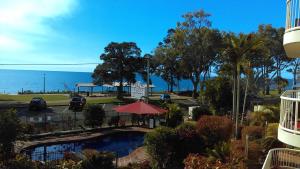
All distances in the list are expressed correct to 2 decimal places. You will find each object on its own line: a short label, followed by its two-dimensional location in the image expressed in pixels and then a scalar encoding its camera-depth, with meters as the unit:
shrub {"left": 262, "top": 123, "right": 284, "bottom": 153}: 11.40
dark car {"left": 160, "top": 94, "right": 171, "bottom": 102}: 32.12
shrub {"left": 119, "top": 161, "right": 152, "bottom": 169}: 10.40
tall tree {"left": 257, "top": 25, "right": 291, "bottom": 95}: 36.18
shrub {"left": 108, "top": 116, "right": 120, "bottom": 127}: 17.57
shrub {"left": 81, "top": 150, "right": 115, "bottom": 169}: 9.51
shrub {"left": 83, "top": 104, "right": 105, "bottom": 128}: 16.65
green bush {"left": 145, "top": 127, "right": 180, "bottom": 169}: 10.44
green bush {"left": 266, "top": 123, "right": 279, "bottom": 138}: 11.87
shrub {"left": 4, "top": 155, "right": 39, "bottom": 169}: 8.64
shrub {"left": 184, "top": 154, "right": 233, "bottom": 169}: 8.11
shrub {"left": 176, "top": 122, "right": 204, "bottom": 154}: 11.22
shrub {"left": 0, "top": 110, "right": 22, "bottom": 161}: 9.50
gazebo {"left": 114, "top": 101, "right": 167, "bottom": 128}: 15.79
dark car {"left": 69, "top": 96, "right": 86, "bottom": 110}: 24.62
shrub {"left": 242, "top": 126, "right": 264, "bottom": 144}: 12.81
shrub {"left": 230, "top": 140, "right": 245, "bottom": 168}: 8.67
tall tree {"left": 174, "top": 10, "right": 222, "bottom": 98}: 32.55
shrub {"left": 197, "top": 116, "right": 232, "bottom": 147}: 11.78
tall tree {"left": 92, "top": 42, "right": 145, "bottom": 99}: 32.67
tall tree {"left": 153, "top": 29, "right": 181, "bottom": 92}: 34.90
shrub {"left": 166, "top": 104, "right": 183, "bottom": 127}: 15.56
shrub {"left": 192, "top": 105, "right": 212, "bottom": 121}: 18.03
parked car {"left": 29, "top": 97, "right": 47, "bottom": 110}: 24.03
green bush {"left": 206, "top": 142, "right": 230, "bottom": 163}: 10.08
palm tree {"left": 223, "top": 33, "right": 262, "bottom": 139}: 15.59
